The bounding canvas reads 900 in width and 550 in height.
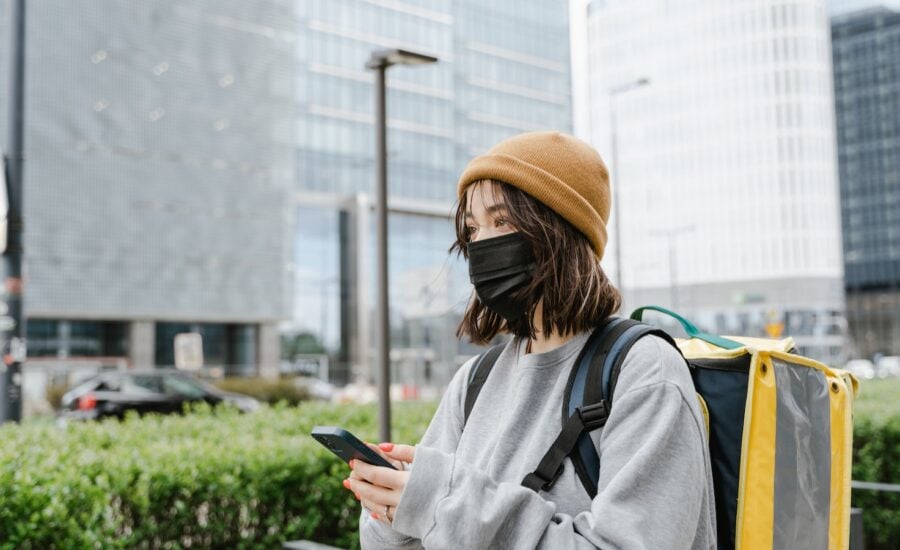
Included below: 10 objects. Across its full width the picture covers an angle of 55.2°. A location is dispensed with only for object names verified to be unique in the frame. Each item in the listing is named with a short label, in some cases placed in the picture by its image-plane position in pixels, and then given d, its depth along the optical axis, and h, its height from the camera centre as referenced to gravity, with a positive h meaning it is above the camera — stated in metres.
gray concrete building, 36.62 +7.16
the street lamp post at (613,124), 16.25 +4.09
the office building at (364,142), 48.34 +10.76
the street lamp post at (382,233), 5.71 +0.65
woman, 1.30 -0.15
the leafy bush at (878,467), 6.43 -1.13
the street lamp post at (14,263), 10.04 +0.82
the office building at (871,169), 87.88 +15.72
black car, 18.12 -1.38
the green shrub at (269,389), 23.61 -1.67
